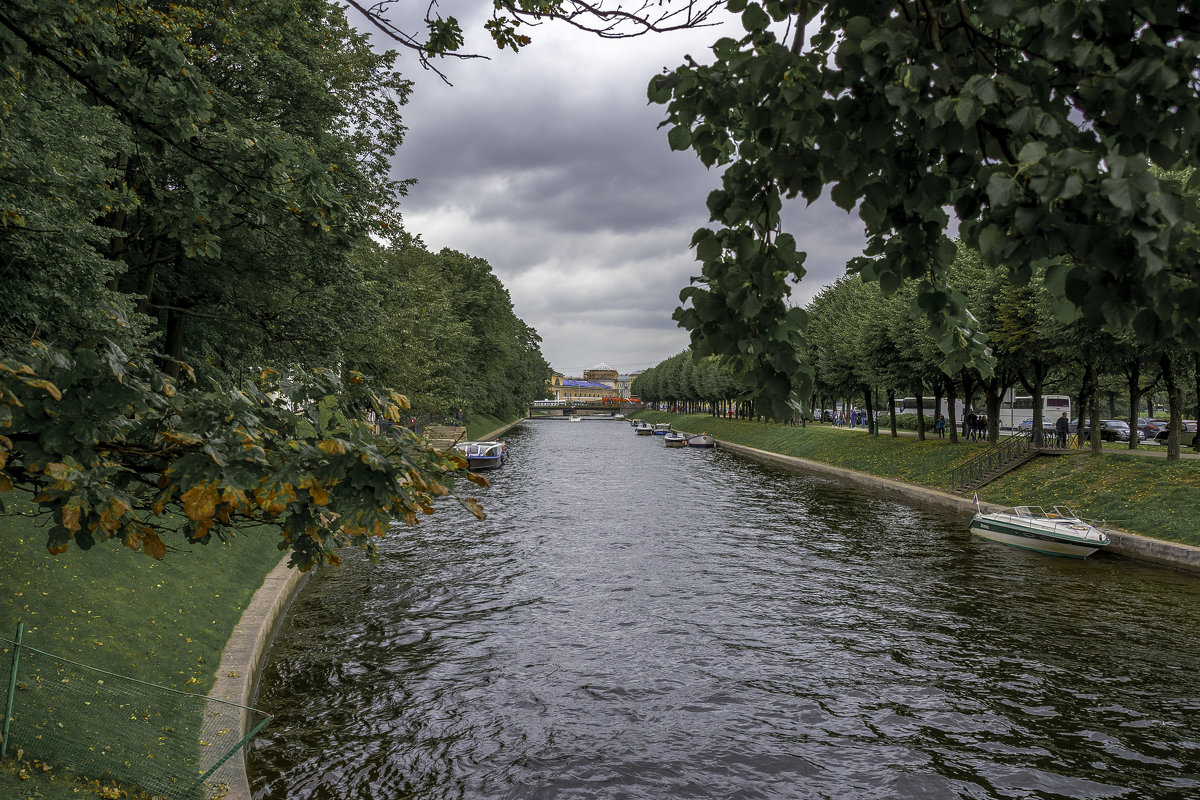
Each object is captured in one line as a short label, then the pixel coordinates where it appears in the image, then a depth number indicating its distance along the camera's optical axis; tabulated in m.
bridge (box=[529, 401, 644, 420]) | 186.25
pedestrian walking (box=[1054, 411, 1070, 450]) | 32.56
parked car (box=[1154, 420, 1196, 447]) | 40.59
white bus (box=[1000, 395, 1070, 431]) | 62.78
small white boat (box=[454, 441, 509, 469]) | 42.84
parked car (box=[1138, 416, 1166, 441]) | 51.09
